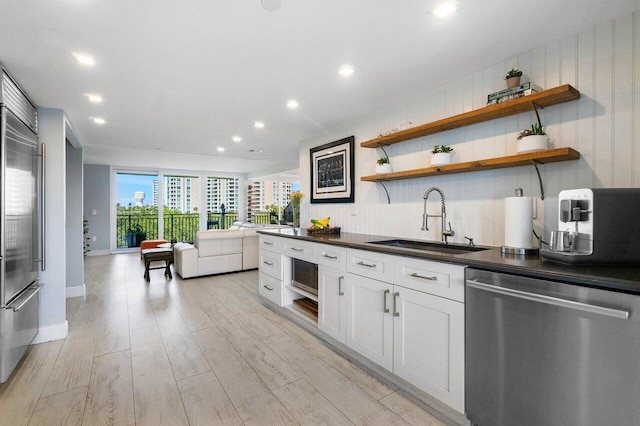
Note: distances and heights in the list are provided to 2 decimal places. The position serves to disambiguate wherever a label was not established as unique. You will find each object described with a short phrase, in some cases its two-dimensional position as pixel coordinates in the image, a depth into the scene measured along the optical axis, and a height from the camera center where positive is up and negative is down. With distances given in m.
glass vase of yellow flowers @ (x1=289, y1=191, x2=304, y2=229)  4.54 +0.12
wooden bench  4.97 -0.76
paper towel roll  1.74 -0.06
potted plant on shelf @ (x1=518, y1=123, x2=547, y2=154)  1.80 +0.44
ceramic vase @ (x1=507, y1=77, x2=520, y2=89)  1.98 +0.87
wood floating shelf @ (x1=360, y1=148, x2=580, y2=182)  1.73 +0.33
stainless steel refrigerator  2.03 -0.11
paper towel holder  1.71 -0.22
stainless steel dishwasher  1.13 -0.61
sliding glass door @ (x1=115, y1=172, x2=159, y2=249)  8.44 +0.11
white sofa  5.07 -0.73
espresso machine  1.36 -0.07
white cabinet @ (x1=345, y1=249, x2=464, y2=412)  1.67 -0.70
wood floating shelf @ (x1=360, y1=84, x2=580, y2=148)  1.74 +0.69
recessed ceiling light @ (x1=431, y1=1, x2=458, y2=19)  1.56 +1.09
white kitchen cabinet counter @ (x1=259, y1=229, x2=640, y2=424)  1.43 -0.59
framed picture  3.58 +0.52
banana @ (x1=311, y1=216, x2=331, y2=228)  3.61 -0.13
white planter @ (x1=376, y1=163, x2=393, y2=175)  2.90 +0.43
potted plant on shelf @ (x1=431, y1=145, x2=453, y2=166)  2.36 +0.45
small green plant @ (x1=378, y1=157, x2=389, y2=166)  2.94 +0.50
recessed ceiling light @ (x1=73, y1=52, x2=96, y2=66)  2.07 +1.09
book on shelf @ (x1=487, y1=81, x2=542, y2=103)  1.88 +0.80
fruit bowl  3.47 -0.21
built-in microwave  2.90 -0.65
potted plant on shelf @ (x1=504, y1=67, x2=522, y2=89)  1.97 +0.90
